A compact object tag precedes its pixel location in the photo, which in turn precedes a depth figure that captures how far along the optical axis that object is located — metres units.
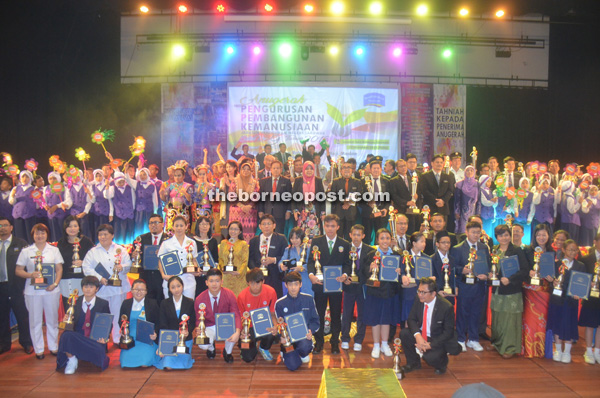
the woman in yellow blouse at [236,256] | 6.42
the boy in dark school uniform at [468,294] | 5.93
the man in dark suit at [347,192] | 8.09
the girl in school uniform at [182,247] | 5.99
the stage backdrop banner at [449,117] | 13.96
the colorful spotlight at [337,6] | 11.86
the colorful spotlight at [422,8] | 12.38
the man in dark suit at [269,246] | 6.34
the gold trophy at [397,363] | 4.95
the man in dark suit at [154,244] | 6.23
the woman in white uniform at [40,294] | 5.60
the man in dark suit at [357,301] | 5.91
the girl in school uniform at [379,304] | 5.73
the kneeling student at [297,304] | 5.53
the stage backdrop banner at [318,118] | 13.54
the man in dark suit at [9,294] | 5.76
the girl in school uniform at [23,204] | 9.41
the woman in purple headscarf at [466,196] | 9.16
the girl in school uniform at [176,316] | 5.30
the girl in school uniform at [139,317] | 5.30
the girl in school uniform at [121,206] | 9.45
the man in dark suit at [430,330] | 5.14
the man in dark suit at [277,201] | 8.19
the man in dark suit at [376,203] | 8.25
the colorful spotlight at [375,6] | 12.25
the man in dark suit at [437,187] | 8.65
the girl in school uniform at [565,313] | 5.60
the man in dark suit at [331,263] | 5.83
